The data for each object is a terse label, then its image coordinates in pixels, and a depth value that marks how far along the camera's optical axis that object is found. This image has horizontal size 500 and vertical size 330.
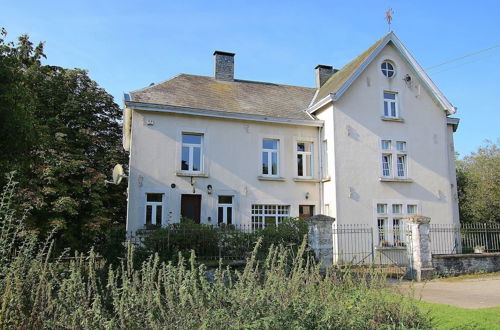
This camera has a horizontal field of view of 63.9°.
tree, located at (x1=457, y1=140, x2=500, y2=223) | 27.80
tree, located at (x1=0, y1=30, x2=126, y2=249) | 19.55
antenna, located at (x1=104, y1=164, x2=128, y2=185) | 15.81
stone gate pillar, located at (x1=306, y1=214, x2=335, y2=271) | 11.96
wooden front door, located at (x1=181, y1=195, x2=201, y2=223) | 16.36
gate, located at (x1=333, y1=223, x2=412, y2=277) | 16.50
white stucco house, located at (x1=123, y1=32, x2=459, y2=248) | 16.28
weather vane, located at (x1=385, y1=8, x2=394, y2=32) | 19.47
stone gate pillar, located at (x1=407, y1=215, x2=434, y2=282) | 13.30
